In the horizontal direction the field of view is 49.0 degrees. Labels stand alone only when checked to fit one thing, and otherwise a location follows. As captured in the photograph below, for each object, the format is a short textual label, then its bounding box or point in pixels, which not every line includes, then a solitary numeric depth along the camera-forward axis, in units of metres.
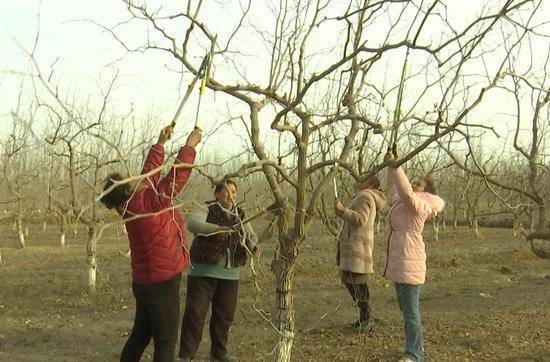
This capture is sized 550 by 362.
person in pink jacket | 4.50
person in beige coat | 5.49
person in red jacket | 3.72
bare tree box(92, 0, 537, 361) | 3.20
